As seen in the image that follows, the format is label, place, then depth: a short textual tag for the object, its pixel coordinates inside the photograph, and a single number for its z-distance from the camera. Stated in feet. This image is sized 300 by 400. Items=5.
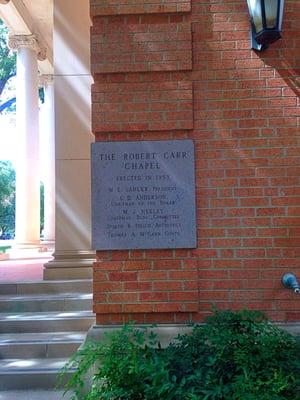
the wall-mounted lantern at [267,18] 12.50
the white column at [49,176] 57.47
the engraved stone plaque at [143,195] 13.73
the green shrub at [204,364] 10.36
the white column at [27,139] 49.08
